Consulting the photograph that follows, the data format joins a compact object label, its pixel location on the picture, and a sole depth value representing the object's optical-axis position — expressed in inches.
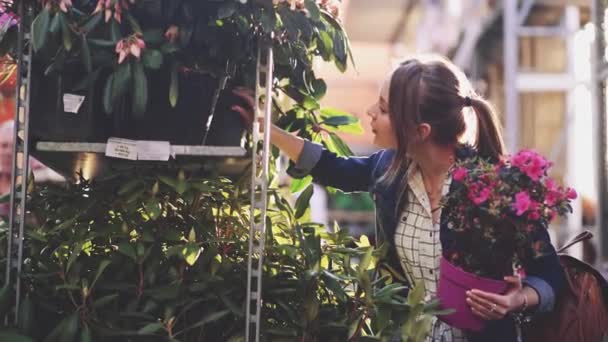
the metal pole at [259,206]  80.7
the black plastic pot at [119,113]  84.3
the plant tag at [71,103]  82.7
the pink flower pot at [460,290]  84.6
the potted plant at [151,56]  79.8
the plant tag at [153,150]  82.7
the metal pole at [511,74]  344.5
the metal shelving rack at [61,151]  81.3
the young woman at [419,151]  94.7
